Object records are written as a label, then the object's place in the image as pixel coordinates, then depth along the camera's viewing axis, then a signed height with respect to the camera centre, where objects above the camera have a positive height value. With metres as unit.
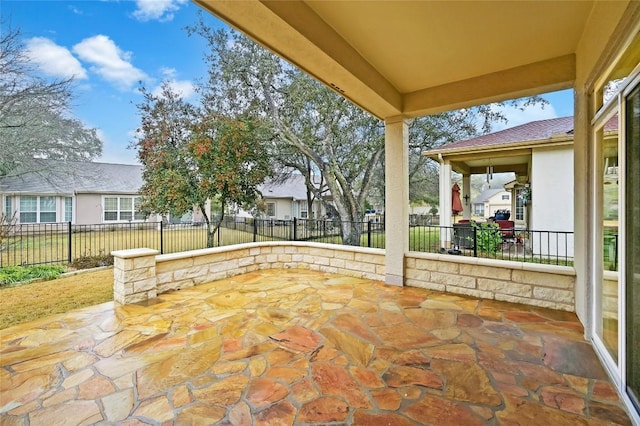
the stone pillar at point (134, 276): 3.64 -0.80
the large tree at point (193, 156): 7.86 +1.60
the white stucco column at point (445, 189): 8.10 +0.73
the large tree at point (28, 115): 6.22 +2.59
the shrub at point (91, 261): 6.02 -1.02
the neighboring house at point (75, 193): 10.12 +0.81
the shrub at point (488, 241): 6.83 -0.61
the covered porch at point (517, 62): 1.92 +1.53
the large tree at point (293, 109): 8.55 +3.25
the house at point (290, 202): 18.92 +0.86
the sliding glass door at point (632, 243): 1.78 -0.18
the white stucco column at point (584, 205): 2.71 +0.10
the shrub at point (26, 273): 4.77 -1.05
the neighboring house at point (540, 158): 6.61 +1.47
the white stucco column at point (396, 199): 4.50 +0.25
